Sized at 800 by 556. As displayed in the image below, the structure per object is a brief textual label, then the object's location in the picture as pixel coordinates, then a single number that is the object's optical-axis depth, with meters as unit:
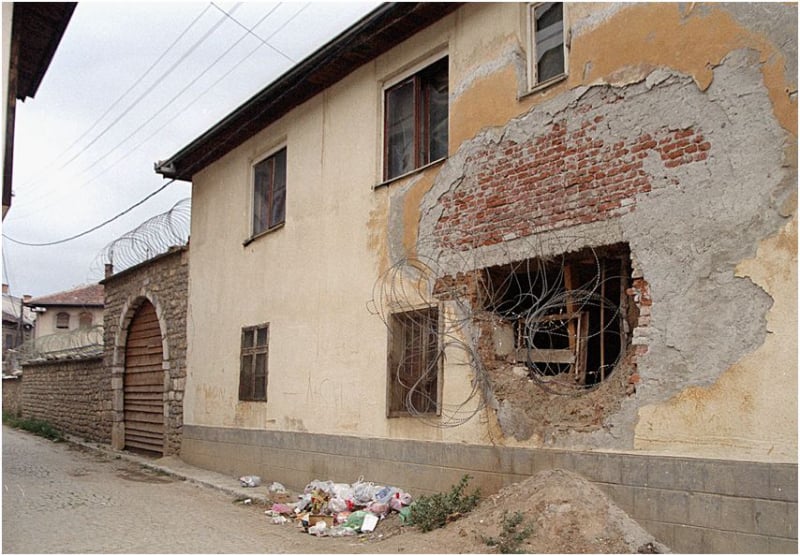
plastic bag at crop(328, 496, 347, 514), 8.50
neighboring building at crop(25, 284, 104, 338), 43.41
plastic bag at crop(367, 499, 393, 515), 8.12
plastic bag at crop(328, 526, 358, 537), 7.93
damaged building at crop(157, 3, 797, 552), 5.69
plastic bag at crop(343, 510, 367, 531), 8.01
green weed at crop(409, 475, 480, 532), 7.33
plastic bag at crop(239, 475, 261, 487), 10.98
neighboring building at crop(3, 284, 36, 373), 49.72
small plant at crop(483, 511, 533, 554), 6.26
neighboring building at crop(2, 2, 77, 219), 8.34
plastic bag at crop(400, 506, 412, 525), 7.76
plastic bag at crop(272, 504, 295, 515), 8.98
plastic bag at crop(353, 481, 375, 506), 8.55
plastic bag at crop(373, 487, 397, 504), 8.25
